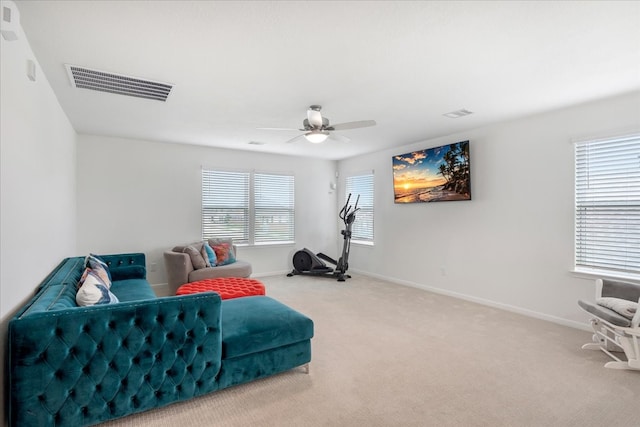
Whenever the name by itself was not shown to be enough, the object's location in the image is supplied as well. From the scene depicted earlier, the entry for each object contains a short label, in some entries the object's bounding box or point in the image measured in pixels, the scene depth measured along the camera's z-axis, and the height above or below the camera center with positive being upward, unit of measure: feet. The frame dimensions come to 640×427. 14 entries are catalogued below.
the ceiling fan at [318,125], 11.29 +3.05
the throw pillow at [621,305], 9.09 -2.87
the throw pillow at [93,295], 7.06 -1.91
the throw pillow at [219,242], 18.61 -1.86
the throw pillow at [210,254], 17.25 -2.42
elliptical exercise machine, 21.12 -3.50
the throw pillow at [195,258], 16.52 -2.48
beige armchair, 15.74 -3.08
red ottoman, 11.99 -3.04
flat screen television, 15.76 +1.85
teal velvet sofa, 5.74 -3.05
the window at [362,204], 22.16 +0.37
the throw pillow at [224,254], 17.77 -2.48
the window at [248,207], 19.88 +0.19
